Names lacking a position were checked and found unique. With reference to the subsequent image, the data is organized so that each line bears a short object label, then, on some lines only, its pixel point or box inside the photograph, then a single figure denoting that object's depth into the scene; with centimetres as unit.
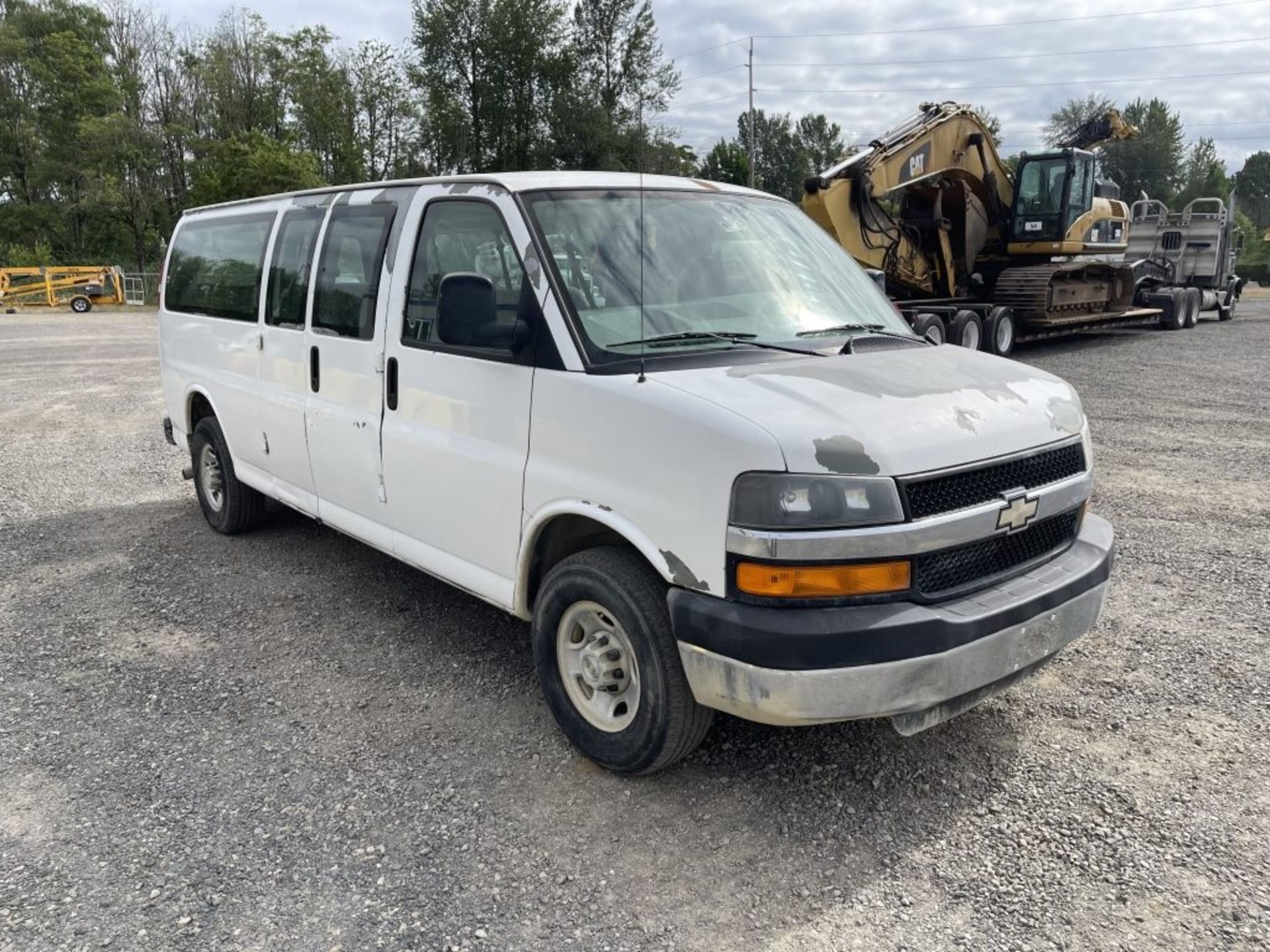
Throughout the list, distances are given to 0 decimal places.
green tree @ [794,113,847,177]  9088
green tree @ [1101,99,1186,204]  8444
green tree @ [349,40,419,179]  5188
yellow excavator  1541
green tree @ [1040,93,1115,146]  8769
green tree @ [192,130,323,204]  3978
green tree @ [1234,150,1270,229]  10981
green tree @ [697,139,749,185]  7612
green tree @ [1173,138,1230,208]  8081
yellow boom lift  3419
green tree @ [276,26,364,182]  4975
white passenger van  283
